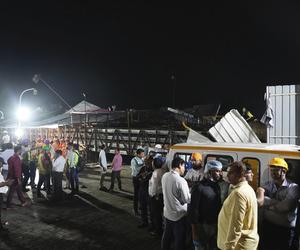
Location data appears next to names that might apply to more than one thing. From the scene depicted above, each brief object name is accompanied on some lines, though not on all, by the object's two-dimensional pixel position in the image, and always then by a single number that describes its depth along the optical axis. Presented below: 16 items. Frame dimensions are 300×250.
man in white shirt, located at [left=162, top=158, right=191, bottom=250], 3.79
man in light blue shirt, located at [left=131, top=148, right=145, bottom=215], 6.49
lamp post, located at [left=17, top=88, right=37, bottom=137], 15.27
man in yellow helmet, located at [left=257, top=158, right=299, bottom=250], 3.06
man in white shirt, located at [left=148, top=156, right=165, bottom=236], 4.86
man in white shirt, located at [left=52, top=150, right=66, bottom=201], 8.05
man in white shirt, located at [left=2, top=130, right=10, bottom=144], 14.27
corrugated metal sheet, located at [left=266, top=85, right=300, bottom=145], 6.31
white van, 3.59
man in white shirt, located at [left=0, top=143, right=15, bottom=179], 8.19
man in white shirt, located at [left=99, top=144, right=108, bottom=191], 9.03
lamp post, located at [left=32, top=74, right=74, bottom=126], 17.68
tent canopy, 15.20
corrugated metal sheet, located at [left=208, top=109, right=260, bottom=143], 5.78
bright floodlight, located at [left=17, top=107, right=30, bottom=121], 15.34
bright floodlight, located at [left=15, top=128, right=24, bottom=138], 15.30
